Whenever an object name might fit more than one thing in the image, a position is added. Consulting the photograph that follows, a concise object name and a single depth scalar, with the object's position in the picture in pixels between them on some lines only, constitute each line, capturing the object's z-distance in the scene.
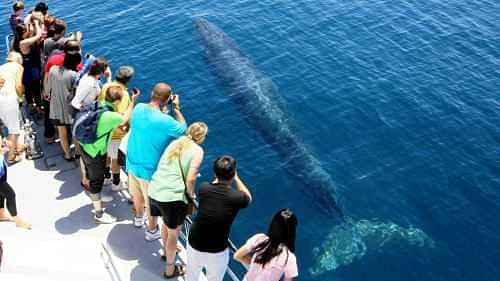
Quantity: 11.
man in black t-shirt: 7.89
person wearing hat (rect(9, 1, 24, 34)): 14.09
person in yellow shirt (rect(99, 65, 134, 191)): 10.34
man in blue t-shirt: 8.95
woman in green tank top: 8.56
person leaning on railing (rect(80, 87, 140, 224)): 10.21
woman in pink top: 7.31
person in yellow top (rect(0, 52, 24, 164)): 11.64
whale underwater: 16.03
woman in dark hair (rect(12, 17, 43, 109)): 12.91
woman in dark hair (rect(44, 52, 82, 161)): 11.34
